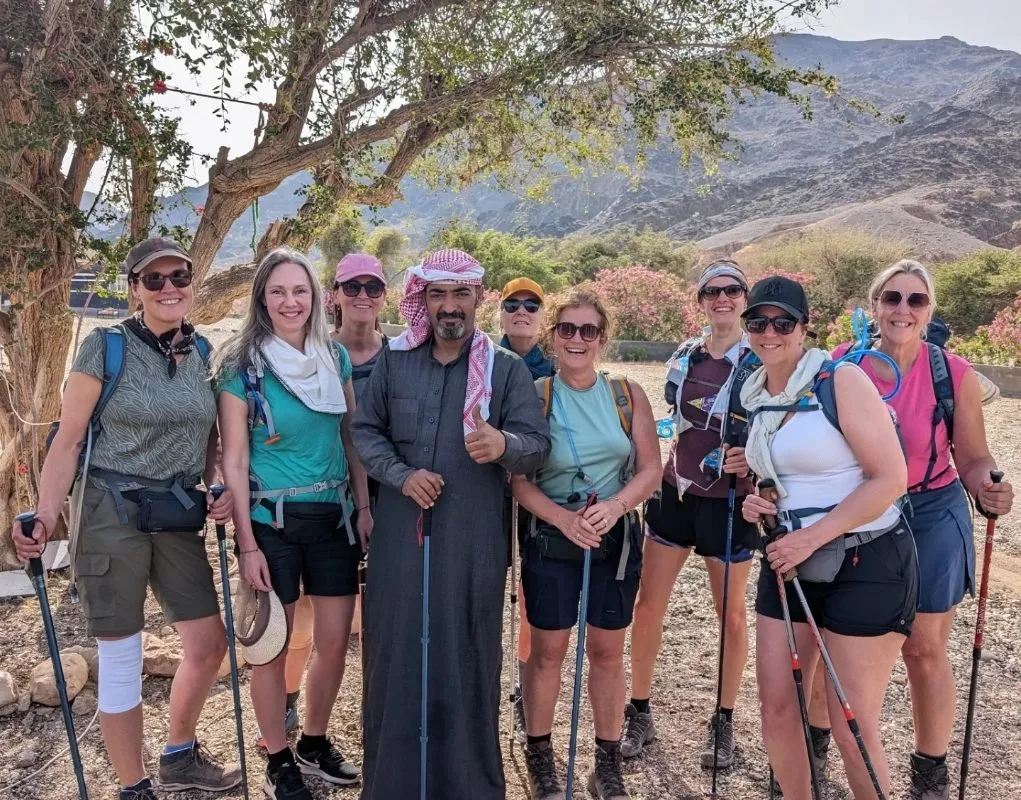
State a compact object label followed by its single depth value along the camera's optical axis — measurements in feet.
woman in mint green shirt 10.00
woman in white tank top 8.17
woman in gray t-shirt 9.26
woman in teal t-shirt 9.84
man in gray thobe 9.45
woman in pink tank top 9.73
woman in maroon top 11.24
